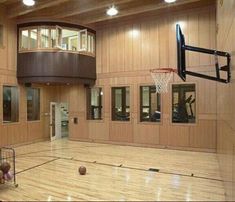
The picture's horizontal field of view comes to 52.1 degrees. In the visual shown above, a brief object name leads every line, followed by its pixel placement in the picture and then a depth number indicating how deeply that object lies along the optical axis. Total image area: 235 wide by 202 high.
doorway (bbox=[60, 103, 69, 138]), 12.99
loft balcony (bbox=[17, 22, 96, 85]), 9.55
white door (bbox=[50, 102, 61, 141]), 11.66
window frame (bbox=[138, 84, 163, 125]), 10.01
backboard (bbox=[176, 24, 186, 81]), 3.95
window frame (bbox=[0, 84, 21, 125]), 9.39
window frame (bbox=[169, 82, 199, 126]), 8.95
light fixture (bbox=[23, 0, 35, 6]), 7.76
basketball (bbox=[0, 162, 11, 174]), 5.09
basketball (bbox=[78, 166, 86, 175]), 5.99
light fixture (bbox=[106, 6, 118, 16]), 8.60
